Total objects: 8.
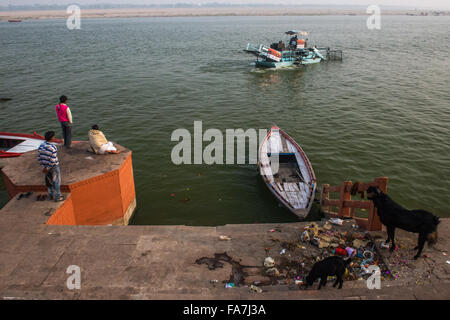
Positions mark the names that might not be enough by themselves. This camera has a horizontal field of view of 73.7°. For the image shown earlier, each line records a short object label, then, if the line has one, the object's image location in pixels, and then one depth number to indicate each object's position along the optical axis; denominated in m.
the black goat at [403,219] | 6.38
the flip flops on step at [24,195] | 8.48
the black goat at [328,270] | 5.77
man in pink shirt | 10.62
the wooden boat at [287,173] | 11.49
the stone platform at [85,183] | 8.51
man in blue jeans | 7.80
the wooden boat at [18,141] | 15.02
